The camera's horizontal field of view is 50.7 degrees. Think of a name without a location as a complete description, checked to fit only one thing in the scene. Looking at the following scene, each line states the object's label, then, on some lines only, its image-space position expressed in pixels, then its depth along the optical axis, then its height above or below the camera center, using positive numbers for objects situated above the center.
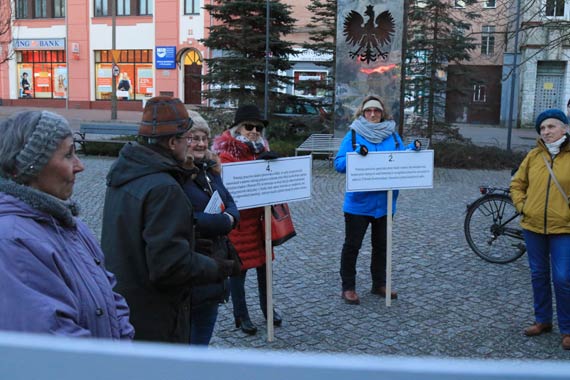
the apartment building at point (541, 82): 32.28 +1.73
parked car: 18.44 -0.22
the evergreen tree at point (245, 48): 17.48 +1.76
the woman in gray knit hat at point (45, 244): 1.63 -0.41
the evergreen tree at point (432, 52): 18.27 +1.84
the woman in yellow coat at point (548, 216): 4.58 -0.78
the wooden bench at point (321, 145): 15.59 -0.93
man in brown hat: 2.60 -0.54
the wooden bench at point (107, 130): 17.06 -0.71
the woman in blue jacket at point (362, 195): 5.45 -0.77
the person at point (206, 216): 3.24 -0.60
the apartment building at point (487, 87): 34.34 +1.51
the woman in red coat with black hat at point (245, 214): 4.69 -0.85
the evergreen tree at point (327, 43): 19.47 +2.15
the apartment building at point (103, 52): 36.41 +3.26
